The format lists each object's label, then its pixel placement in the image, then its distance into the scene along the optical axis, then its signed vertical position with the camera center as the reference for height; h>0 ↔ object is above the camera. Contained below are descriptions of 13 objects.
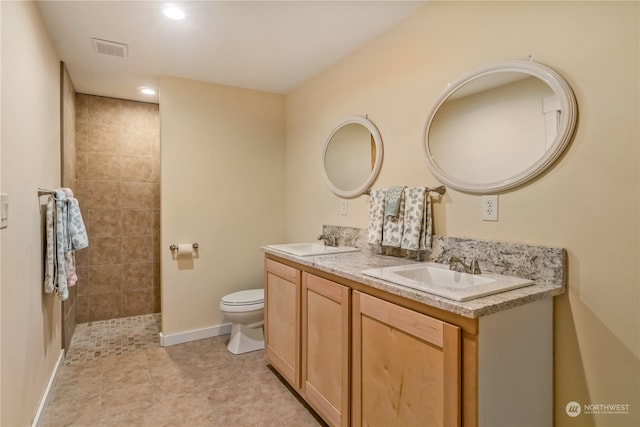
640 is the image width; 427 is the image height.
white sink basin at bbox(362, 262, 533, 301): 1.19 -0.29
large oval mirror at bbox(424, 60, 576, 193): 1.36 +0.39
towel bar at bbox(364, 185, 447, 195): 1.79 +0.12
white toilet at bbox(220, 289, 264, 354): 2.71 -0.90
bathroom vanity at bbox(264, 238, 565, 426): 1.10 -0.55
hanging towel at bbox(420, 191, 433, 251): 1.83 -0.11
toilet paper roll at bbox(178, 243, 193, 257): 2.95 -0.34
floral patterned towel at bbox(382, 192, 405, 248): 1.95 -0.11
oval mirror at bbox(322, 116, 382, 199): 2.29 +0.40
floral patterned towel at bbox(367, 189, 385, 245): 2.07 -0.04
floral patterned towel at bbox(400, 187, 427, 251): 1.83 -0.05
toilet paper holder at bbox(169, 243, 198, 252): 2.94 -0.32
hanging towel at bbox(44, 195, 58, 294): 1.97 -0.23
